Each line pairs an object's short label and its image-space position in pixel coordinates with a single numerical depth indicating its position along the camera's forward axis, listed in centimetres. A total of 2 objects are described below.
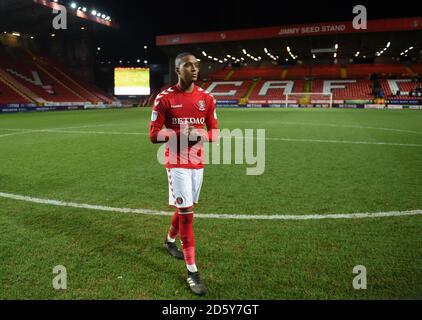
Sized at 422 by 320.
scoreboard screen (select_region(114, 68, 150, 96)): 4631
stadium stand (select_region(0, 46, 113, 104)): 3600
